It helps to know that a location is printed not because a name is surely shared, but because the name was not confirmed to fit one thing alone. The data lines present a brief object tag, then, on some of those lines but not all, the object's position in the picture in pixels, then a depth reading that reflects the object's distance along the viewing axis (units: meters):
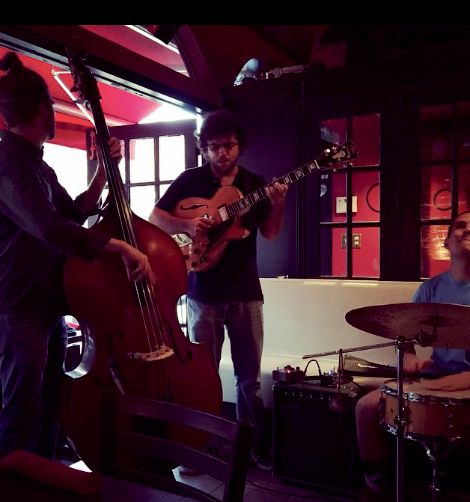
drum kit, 1.94
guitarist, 2.65
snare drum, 1.99
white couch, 3.26
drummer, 2.35
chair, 1.04
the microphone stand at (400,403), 2.00
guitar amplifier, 2.50
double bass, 1.81
